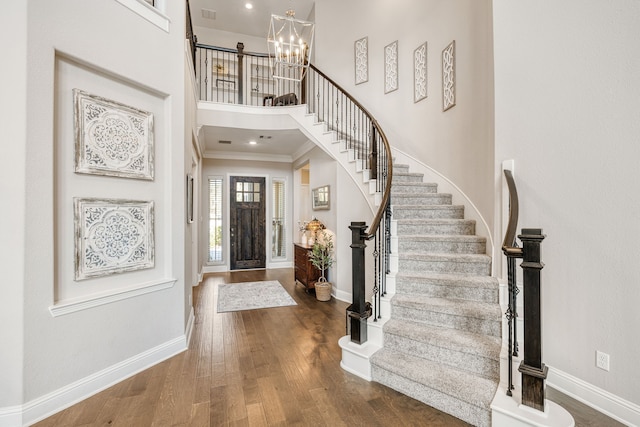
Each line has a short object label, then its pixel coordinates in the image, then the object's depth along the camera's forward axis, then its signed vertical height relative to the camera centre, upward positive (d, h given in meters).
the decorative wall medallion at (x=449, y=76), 3.94 +1.87
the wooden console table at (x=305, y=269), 5.04 -1.00
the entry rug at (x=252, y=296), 4.43 -1.40
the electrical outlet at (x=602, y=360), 1.96 -1.00
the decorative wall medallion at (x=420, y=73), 4.45 +2.16
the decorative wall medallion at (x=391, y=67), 4.95 +2.49
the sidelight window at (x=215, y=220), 7.05 -0.17
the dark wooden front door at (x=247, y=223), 7.19 -0.25
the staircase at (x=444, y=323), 2.05 -0.96
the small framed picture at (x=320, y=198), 5.45 +0.29
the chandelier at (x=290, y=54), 3.29 +1.84
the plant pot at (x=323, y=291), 4.69 -1.26
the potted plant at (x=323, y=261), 4.70 -0.80
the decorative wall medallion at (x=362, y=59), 5.45 +2.89
